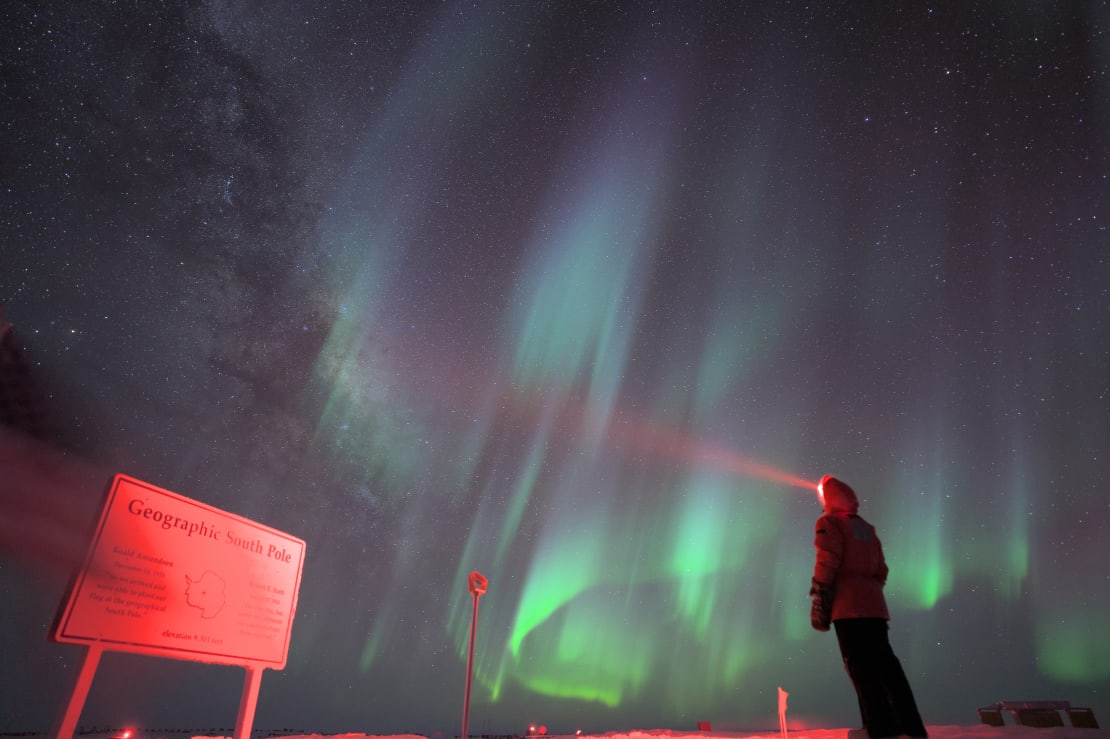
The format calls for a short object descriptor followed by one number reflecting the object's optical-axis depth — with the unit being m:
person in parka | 4.85
